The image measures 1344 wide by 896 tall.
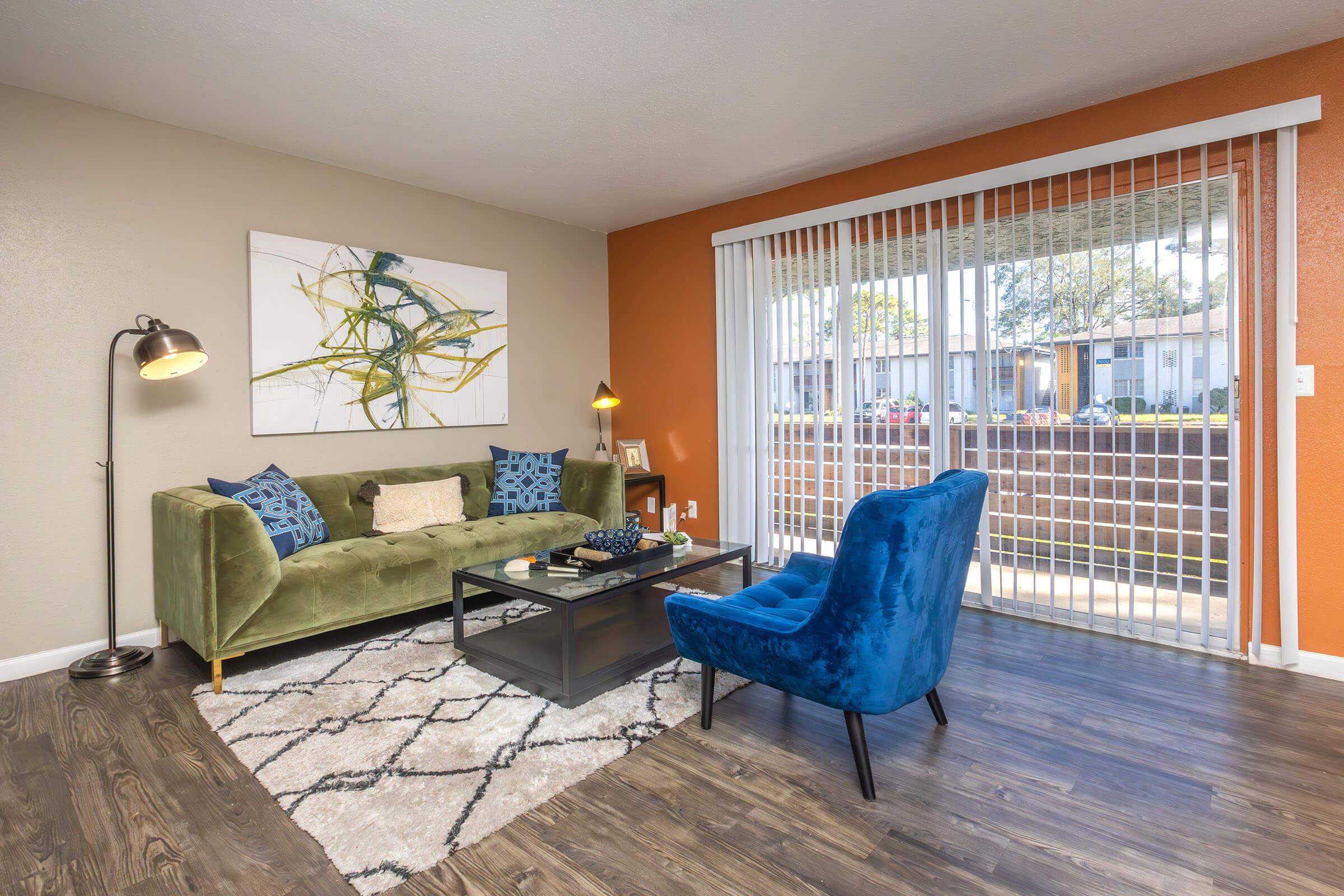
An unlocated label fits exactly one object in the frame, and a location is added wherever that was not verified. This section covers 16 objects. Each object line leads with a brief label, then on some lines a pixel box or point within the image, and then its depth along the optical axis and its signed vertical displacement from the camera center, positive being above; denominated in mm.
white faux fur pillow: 3789 -349
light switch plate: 2775 +225
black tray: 2959 -541
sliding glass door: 2977 +360
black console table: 4949 -281
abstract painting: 3695 +688
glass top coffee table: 2521 -876
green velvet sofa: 2713 -561
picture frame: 5113 -94
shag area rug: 1789 -1021
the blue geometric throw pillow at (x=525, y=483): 4391 -258
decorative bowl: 3121 -469
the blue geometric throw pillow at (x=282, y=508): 3180 -298
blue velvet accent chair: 1798 -557
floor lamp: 2865 +384
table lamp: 5160 +352
